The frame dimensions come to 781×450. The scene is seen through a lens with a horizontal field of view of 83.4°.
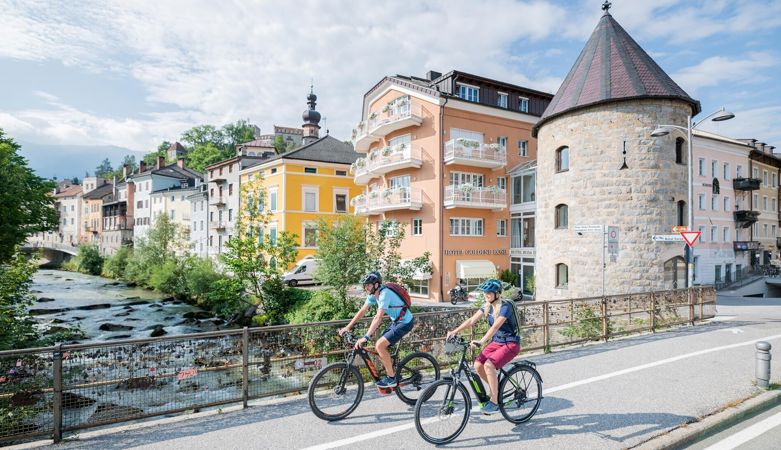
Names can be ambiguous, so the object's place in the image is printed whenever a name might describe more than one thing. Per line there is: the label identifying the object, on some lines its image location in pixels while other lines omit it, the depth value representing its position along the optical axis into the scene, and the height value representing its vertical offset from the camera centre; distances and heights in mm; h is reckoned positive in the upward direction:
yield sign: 12703 -20
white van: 30305 -2791
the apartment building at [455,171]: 26578 +4070
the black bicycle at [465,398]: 5203 -2079
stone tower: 19125 +2804
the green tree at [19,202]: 14055 +981
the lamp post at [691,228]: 14102 -87
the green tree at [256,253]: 21453 -1092
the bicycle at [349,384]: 5897 -2133
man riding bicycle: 6141 -1152
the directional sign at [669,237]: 14881 -53
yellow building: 36875 +3927
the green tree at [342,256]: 19594 -1074
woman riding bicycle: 5461 -1368
